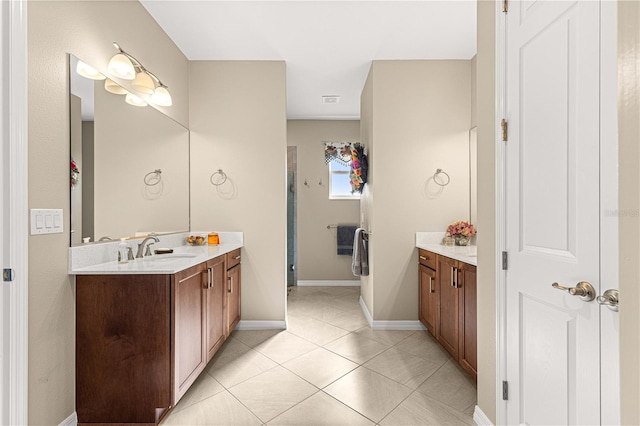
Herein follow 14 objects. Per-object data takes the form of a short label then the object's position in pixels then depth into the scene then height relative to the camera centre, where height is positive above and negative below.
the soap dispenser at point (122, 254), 2.09 -0.27
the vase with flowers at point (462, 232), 3.12 -0.19
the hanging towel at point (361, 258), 3.68 -0.52
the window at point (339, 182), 5.43 +0.50
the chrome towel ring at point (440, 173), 3.34 +0.37
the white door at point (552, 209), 1.06 +0.01
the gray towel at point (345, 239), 5.32 -0.44
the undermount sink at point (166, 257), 2.26 -0.34
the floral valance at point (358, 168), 3.72 +0.50
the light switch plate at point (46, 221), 1.53 -0.04
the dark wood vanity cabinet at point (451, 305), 2.19 -0.73
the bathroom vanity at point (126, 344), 1.77 -0.71
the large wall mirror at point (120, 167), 1.86 +0.33
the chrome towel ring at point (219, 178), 3.36 +0.35
